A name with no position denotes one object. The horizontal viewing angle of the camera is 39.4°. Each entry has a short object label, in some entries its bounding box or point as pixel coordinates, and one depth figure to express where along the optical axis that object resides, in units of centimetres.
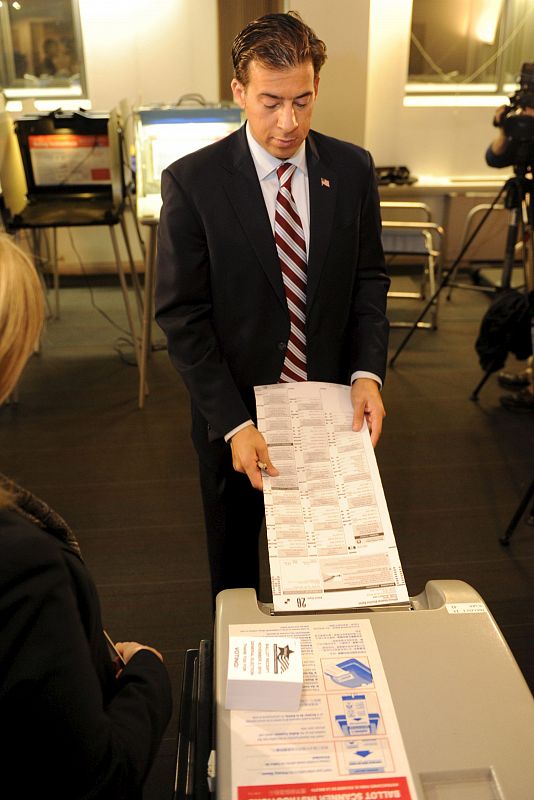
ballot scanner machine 84
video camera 312
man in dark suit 142
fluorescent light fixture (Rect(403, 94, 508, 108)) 535
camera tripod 334
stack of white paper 92
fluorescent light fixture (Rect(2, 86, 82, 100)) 504
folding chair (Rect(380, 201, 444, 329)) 425
